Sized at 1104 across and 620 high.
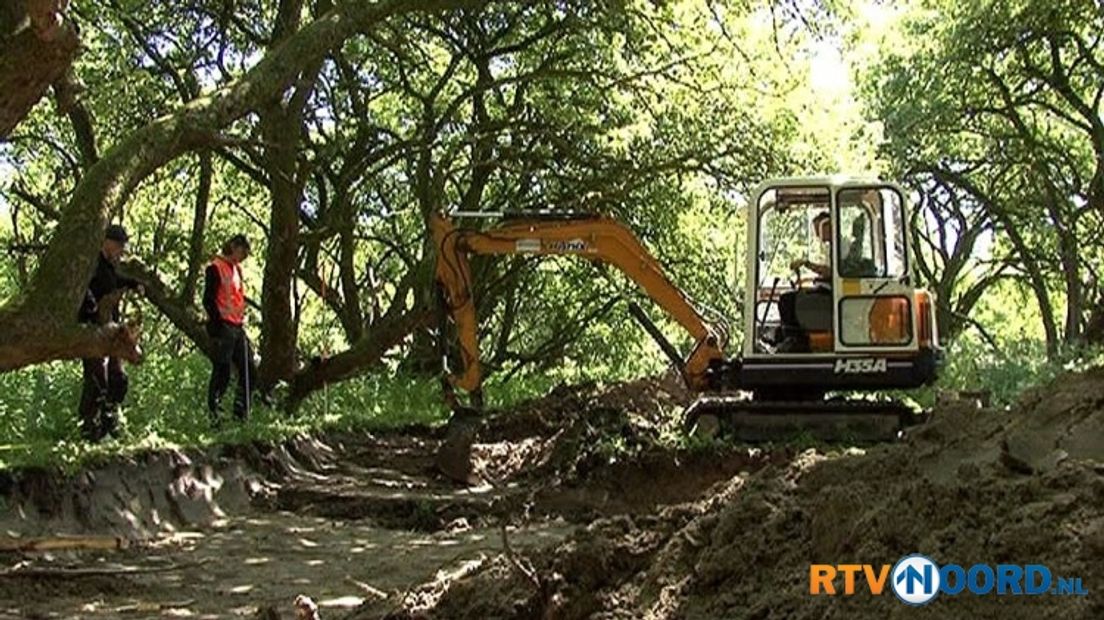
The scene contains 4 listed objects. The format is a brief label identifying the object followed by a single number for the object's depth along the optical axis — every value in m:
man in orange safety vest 11.35
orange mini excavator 11.63
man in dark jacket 9.48
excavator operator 11.82
